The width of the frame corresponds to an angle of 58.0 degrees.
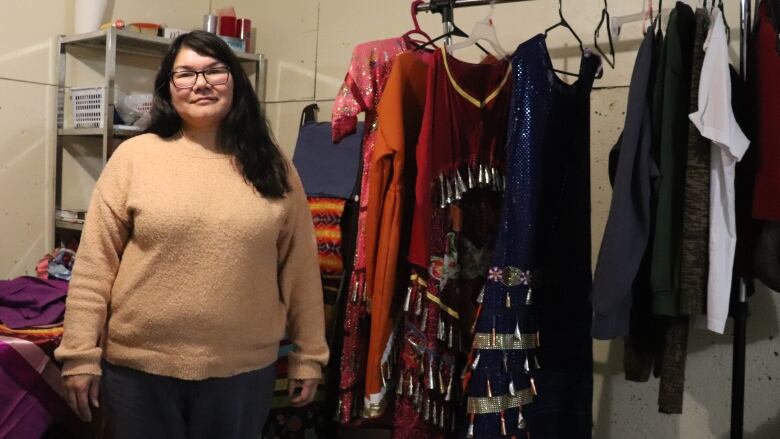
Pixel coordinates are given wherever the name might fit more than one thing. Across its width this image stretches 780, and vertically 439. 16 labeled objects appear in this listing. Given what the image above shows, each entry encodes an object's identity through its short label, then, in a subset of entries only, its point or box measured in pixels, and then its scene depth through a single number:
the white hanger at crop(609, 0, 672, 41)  1.84
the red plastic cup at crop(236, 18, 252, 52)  2.88
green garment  1.56
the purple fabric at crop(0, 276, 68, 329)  1.93
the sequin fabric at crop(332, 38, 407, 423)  1.98
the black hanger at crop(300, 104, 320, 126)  2.73
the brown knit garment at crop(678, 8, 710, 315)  1.53
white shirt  1.50
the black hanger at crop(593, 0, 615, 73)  1.90
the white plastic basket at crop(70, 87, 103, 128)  2.48
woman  1.42
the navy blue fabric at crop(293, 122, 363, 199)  2.35
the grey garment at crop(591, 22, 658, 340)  1.55
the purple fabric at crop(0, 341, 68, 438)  1.78
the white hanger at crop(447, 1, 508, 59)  1.91
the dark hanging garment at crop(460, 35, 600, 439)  1.65
